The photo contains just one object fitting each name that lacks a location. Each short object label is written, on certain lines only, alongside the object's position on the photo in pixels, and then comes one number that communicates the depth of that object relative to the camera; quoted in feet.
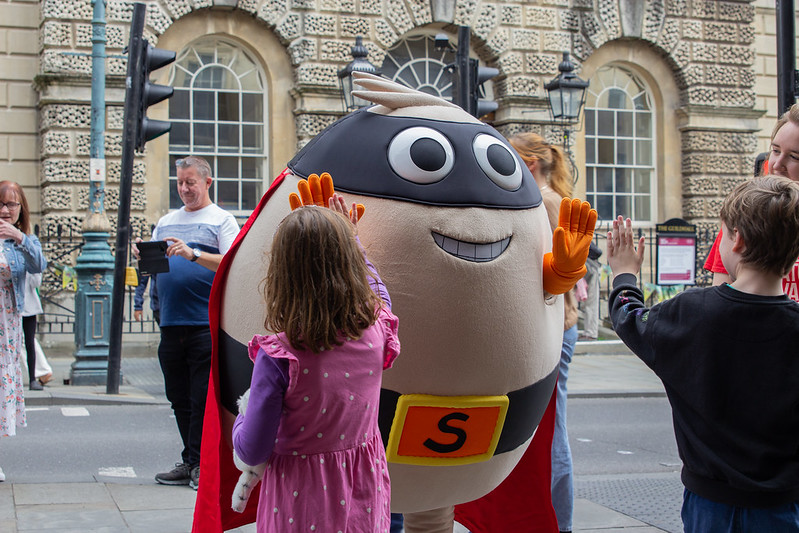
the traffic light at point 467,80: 25.38
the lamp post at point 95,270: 32.99
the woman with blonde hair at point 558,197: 14.10
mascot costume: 9.38
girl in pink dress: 8.16
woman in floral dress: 18.13
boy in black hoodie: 8.28
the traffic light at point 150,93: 28.48
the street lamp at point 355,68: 35.55
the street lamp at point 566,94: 43.80
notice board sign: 38.81
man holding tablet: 17.22
